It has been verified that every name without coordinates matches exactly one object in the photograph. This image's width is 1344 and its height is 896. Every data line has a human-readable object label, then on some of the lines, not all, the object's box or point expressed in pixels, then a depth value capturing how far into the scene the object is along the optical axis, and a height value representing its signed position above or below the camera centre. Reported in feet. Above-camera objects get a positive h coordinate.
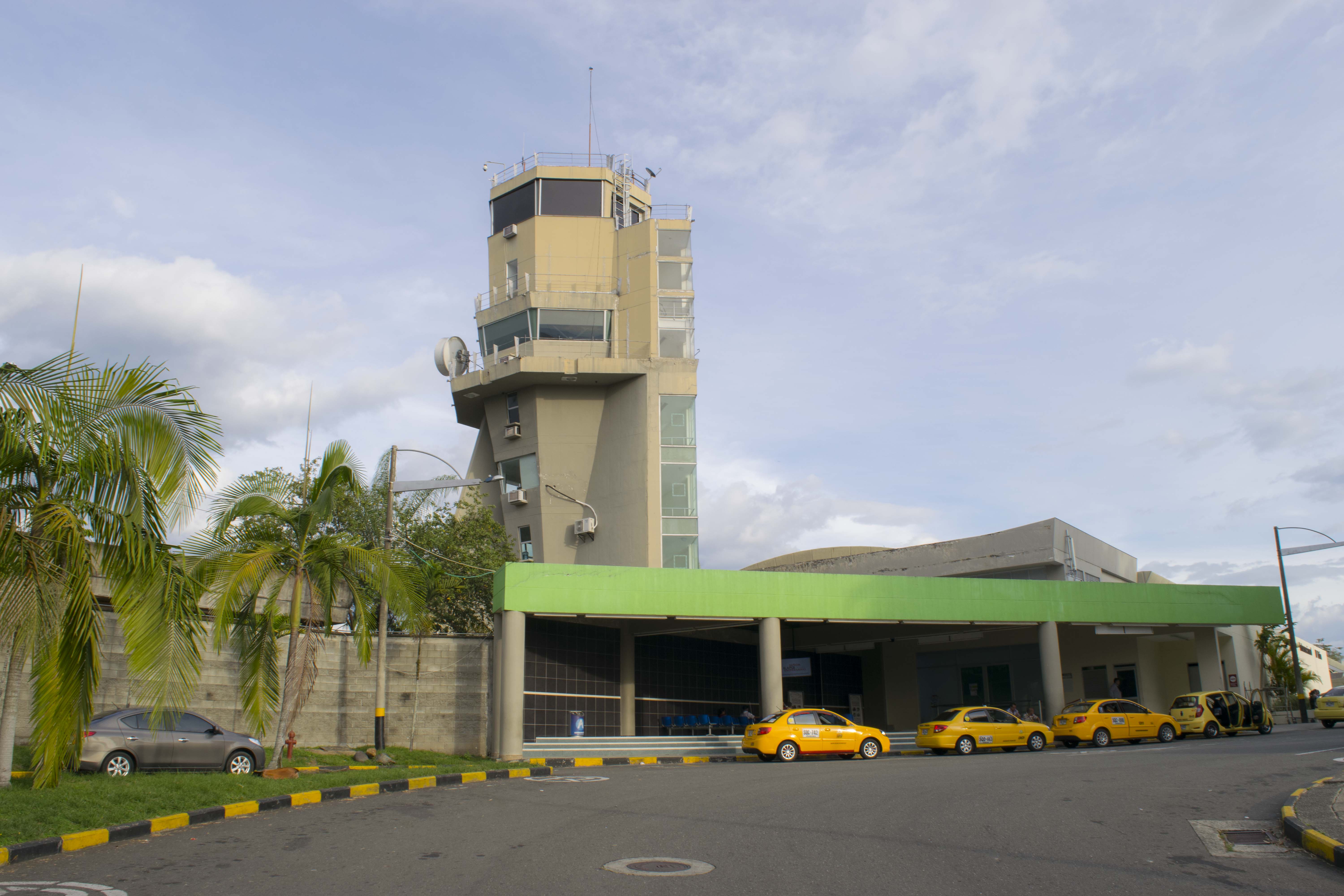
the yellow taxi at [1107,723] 86.89 -4.08
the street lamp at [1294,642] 124.06 +3.87
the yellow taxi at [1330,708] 98.99 -3.36
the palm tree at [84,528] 38.65 +6.23
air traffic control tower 135.13 +40.88
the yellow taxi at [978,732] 81.82 -4.45
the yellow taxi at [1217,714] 94.48 -3.73
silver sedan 53.47 -3.15
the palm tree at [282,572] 54.08 +6.34
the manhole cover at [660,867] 27.27 -5.05
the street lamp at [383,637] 68.85 +3.39
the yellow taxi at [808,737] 76.23 -4.36
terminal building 89.30 +8.79
